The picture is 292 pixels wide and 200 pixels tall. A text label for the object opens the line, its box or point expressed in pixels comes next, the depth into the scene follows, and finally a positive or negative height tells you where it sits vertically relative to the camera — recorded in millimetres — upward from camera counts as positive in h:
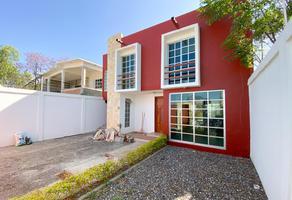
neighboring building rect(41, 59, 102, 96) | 15305 +3870
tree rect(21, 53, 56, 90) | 23181 +7011
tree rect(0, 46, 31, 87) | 18203 +5085
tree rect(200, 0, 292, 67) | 5182 +3208
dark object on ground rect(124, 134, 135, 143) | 9411 -2188
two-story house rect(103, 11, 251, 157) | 6980 +1255
